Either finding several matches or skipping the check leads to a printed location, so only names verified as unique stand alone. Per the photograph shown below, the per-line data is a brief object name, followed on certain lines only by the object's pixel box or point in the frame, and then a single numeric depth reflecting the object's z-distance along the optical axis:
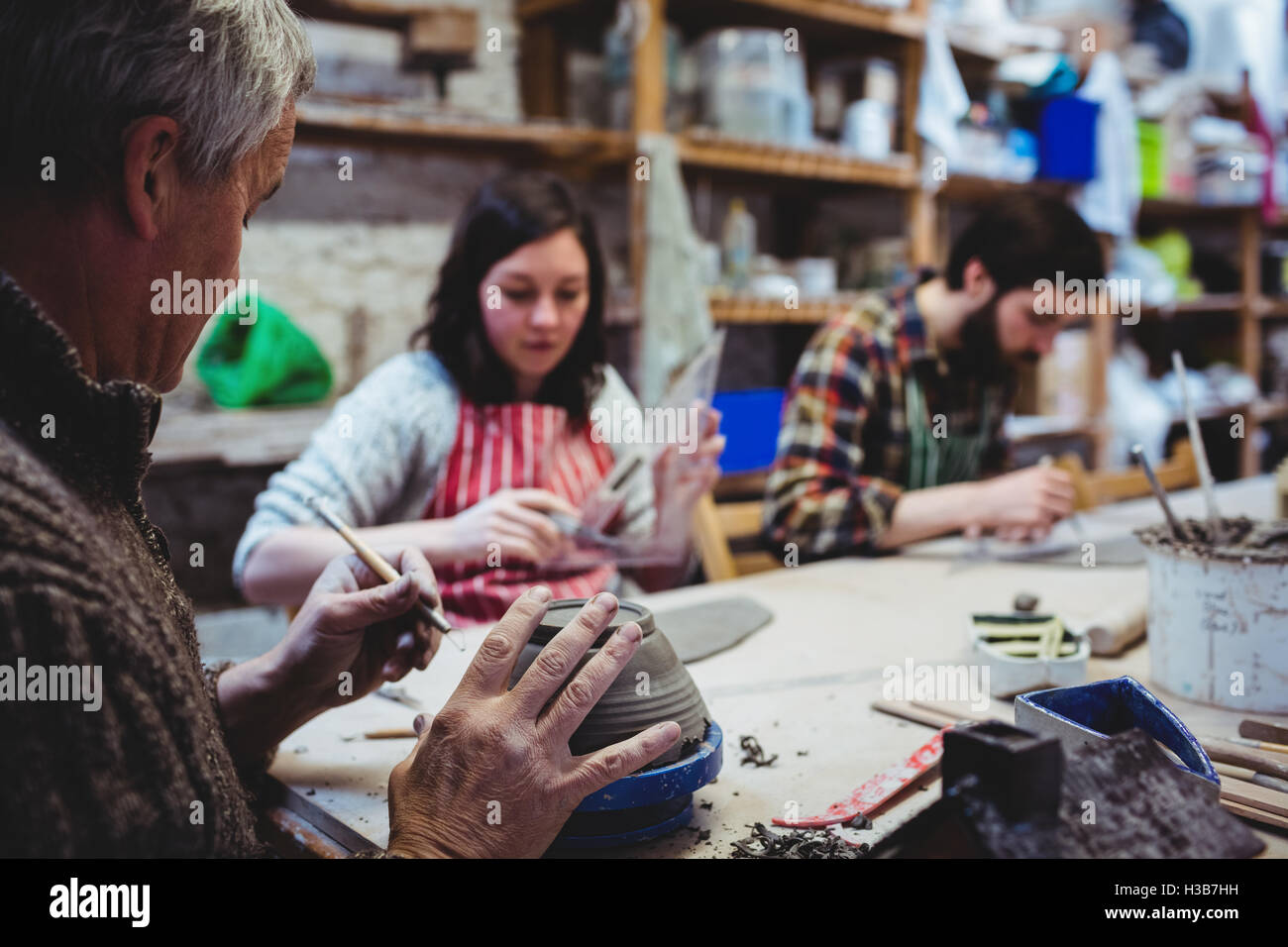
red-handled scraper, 1.02
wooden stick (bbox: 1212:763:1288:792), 1.06
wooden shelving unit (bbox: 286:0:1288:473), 3.05
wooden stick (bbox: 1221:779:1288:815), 1.00
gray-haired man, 0.70
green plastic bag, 2.75
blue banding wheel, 0.95
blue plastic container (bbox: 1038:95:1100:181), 4.58
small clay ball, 1.68
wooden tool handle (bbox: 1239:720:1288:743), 1.17
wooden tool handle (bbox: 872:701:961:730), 1.29
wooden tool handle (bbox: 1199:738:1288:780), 1.07
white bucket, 1.29
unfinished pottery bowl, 0.96
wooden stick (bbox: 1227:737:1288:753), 1.15
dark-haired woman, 1.96
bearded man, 2.43
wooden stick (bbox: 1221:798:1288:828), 0.99
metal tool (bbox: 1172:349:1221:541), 1.51
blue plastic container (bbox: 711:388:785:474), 3.72
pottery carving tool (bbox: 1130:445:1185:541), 1.42
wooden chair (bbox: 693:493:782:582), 2.53
